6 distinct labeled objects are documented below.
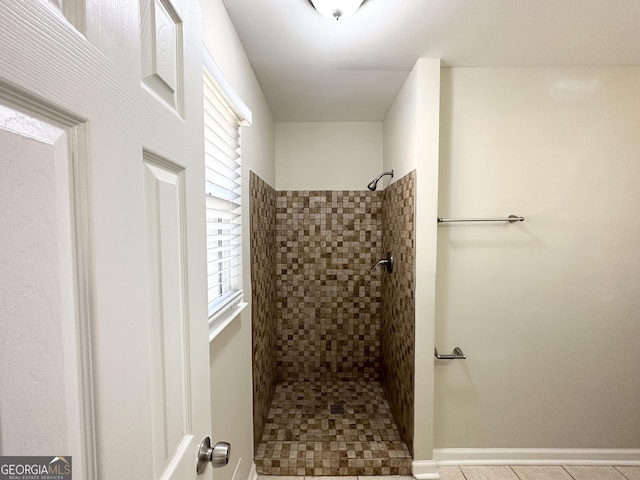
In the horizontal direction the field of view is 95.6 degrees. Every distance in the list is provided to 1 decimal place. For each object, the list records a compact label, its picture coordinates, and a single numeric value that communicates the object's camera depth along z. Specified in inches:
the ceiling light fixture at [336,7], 44.3
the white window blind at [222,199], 42.4
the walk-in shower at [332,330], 67.0
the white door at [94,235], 9.9
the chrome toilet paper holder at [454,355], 65.2
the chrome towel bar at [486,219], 63.9
